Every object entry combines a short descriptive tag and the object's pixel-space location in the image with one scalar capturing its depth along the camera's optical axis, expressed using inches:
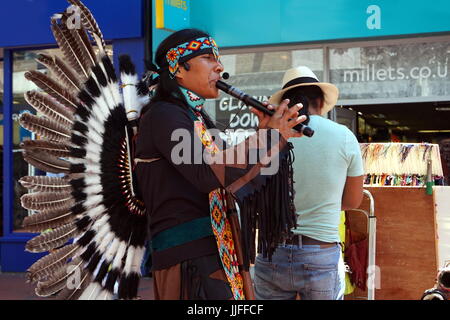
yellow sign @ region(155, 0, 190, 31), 285.1
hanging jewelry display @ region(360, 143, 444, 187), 192.4
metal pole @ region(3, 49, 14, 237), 332.5
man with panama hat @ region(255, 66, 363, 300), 112.9
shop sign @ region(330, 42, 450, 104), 272.1
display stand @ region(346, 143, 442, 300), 188.2
